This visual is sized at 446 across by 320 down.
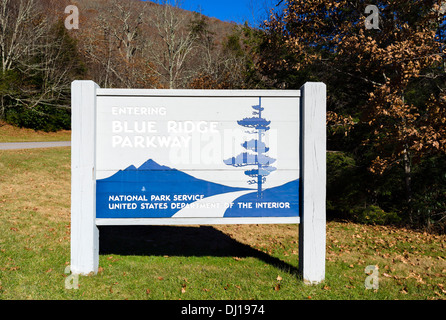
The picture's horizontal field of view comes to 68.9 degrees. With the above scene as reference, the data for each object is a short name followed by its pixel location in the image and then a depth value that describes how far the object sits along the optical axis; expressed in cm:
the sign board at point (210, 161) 428
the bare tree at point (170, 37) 1961
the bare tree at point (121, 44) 2165
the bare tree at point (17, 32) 2625
